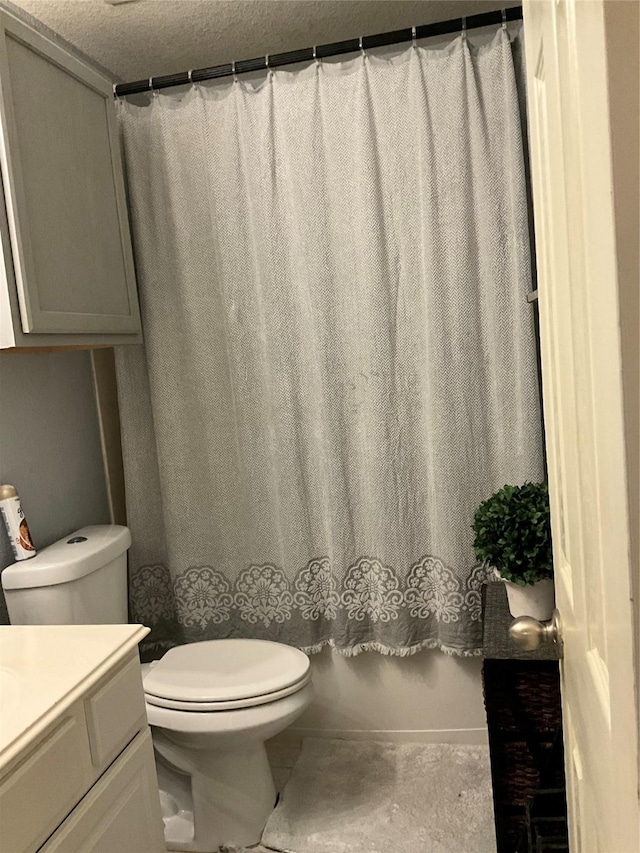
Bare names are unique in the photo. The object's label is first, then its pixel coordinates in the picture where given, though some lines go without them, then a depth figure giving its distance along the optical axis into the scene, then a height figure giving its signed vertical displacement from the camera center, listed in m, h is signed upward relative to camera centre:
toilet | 1.87 -0.81
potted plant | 1.72 -0.47
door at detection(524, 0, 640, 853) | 0.42 -0.04
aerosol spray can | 1.89 -0.34
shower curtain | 2.11 +0.04
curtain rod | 2.05 +0.88
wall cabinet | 1.69 +0.45
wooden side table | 1.69 -0.88
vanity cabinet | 1.10 -0.63
